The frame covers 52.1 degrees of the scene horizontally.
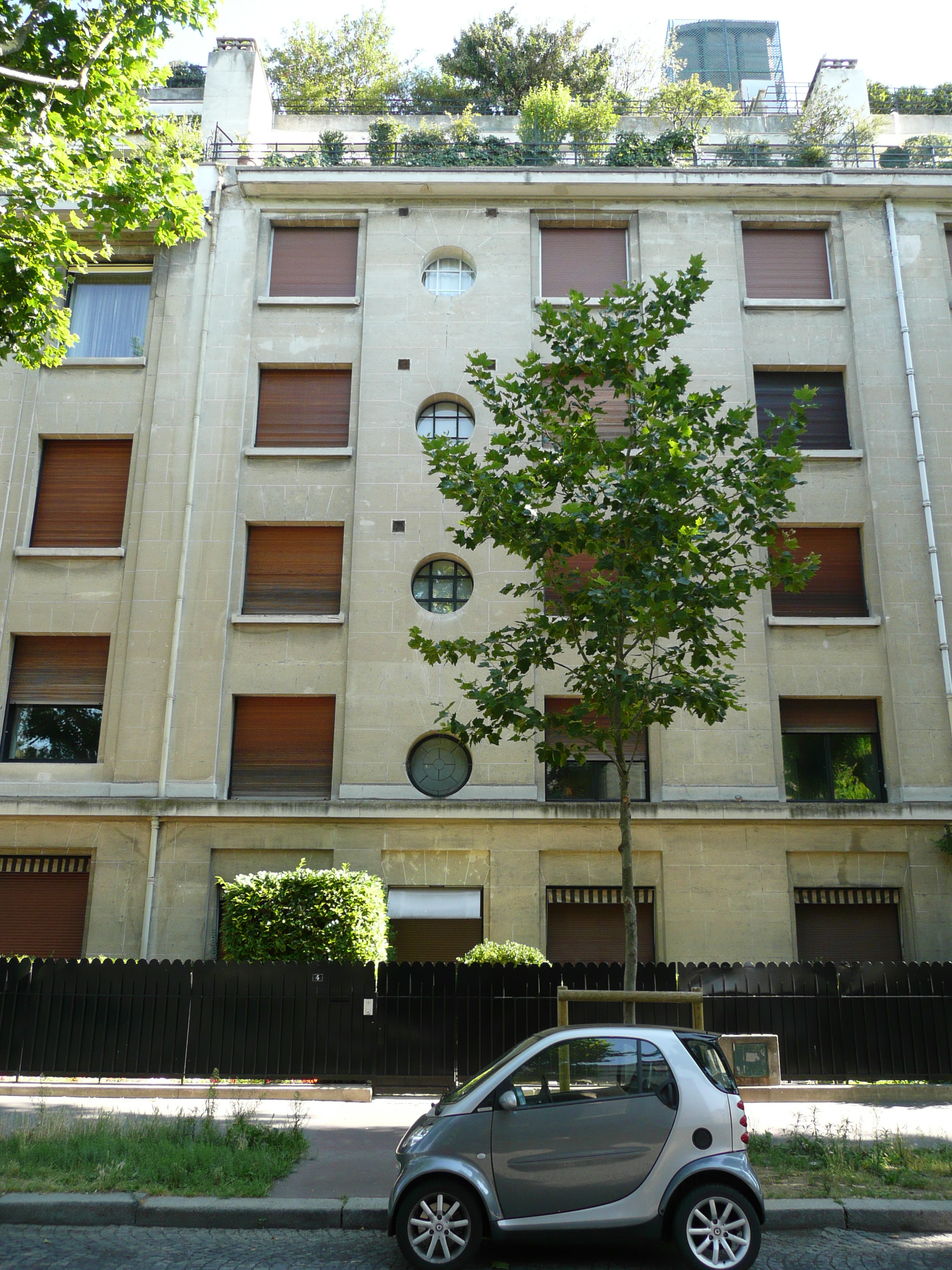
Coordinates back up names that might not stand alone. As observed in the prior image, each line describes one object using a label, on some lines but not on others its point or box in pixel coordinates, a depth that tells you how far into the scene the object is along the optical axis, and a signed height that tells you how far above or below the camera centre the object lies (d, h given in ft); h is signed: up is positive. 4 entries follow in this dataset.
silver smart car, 20.33 -3.92
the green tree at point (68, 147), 41.42 +35.66
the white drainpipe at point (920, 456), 56.80 +30.14
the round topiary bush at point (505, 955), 45.21 +0.67
